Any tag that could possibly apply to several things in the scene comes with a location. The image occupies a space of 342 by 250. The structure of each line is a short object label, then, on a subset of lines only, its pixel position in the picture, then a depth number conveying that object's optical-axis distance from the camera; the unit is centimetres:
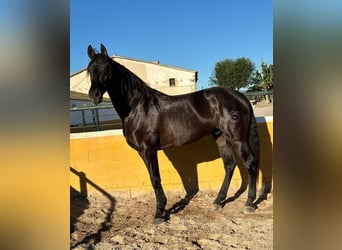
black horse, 334
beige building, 3400
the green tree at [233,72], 4300
